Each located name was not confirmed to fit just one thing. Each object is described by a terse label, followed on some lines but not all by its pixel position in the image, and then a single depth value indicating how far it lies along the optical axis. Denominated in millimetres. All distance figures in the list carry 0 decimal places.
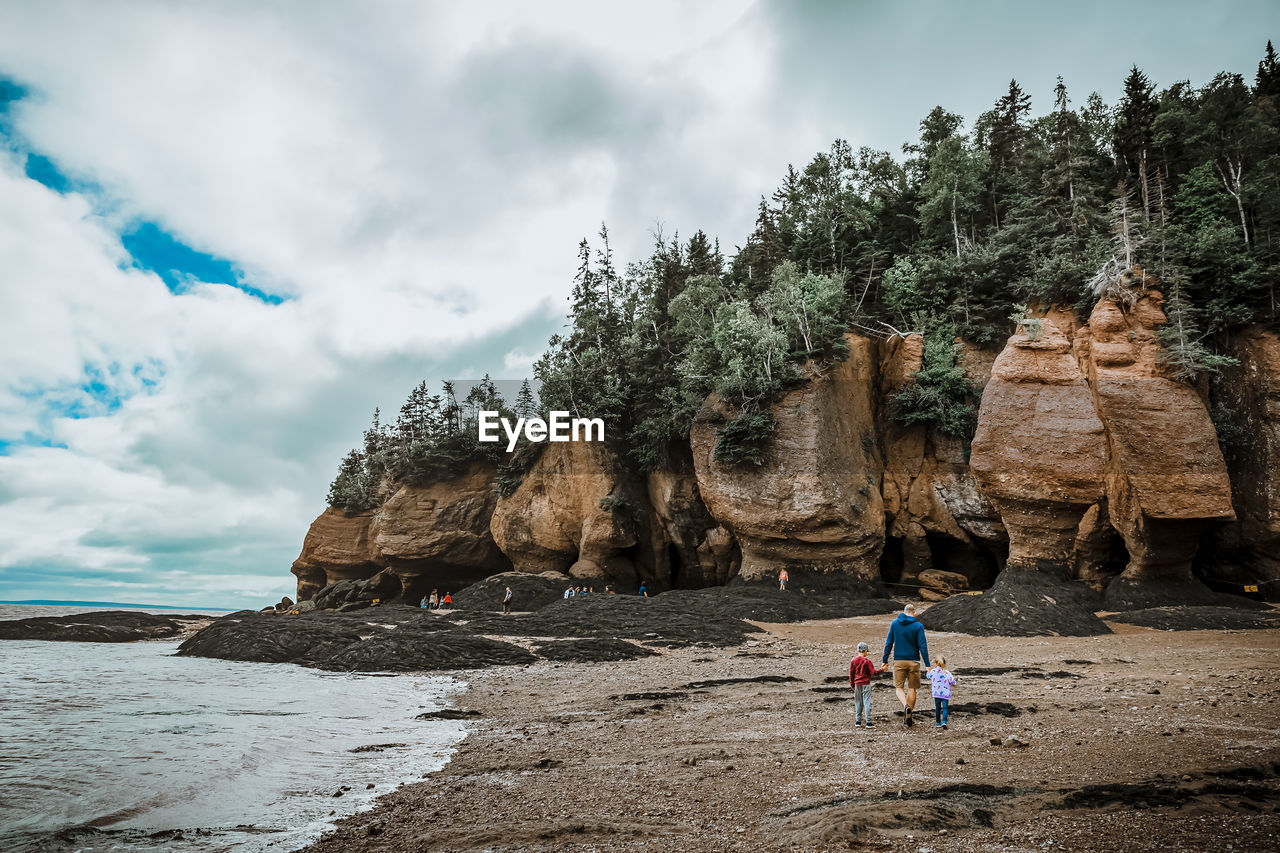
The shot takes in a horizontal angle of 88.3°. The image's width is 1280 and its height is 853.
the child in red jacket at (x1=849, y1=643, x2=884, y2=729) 9094
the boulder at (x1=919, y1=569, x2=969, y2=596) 30500
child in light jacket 8641
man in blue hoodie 9070
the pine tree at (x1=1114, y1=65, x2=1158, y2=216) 34125
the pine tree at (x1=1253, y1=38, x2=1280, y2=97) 37719
